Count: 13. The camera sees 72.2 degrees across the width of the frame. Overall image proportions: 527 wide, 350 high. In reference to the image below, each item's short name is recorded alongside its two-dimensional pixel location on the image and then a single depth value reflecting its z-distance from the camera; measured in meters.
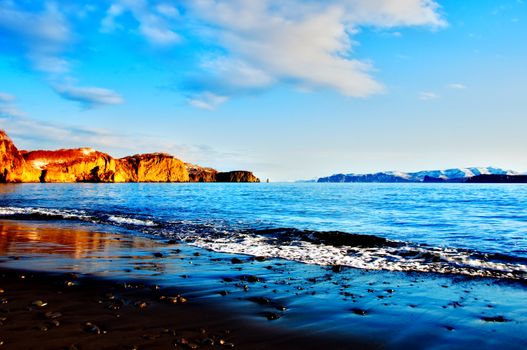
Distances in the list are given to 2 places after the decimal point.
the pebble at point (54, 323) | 5.71
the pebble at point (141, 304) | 6.82
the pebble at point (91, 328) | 5.47
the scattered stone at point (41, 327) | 5.45
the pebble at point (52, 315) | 6.06
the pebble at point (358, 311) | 6.86
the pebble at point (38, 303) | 6.73
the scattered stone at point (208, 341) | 5.24
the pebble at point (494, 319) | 6.64
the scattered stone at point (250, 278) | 9.41
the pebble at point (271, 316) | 6.45
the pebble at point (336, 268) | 11.05
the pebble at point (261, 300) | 7.46
